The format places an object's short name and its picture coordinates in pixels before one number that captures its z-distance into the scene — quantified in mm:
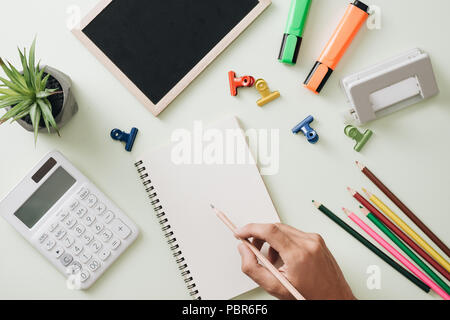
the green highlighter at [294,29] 831
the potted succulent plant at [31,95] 739
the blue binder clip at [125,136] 866
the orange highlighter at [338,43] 822
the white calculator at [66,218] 862
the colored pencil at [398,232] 853
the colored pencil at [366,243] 854
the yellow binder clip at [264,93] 846
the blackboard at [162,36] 851
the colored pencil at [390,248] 854
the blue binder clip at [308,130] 845
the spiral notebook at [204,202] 869
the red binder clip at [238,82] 851
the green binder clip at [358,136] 847
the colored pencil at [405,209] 850
